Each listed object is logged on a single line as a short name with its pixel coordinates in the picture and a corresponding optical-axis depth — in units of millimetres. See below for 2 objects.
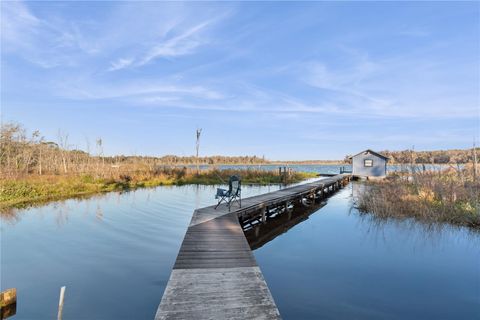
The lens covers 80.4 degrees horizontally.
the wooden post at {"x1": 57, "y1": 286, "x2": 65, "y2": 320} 2824
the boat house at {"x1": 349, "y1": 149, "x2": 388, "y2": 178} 29016
